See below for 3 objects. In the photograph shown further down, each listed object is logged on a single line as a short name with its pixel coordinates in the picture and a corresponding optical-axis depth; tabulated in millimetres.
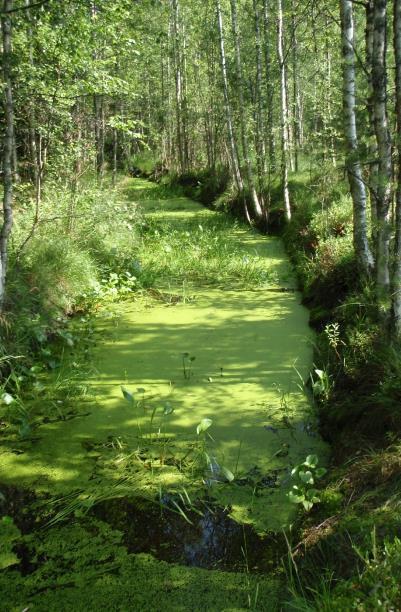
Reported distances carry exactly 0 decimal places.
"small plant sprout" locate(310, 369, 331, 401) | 3887
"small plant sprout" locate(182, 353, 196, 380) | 4406
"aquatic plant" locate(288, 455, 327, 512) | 2637
